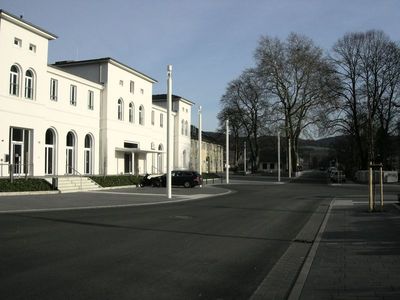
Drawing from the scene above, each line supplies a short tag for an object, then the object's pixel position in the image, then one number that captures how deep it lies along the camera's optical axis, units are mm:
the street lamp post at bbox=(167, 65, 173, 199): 28328
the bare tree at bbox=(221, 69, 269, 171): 79000
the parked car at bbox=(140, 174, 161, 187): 43938
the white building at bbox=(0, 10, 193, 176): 32906
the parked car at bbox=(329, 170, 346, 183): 60438
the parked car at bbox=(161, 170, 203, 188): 43875
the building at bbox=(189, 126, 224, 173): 79000
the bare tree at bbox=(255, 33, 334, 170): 68938
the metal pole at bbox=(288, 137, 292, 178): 72288
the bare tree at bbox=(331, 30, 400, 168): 60312
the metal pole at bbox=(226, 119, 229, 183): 54234
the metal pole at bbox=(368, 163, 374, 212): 18894
